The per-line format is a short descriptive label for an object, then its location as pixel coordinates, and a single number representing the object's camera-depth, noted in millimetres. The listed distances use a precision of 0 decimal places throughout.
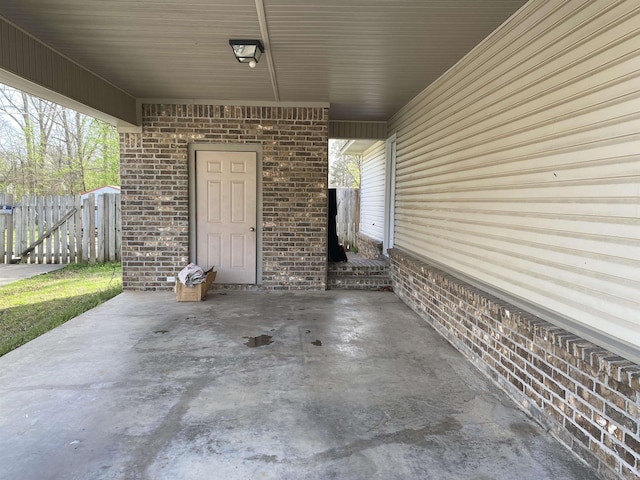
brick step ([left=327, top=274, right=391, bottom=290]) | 7113
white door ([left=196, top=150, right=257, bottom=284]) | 6781
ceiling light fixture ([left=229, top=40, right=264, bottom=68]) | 4062
